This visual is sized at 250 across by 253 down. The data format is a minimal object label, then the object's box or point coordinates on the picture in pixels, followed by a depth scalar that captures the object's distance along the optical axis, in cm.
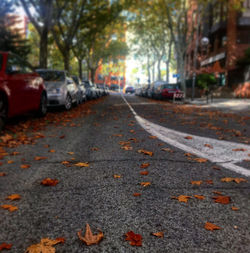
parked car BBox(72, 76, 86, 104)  1667
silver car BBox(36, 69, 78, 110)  1209
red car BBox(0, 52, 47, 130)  676
